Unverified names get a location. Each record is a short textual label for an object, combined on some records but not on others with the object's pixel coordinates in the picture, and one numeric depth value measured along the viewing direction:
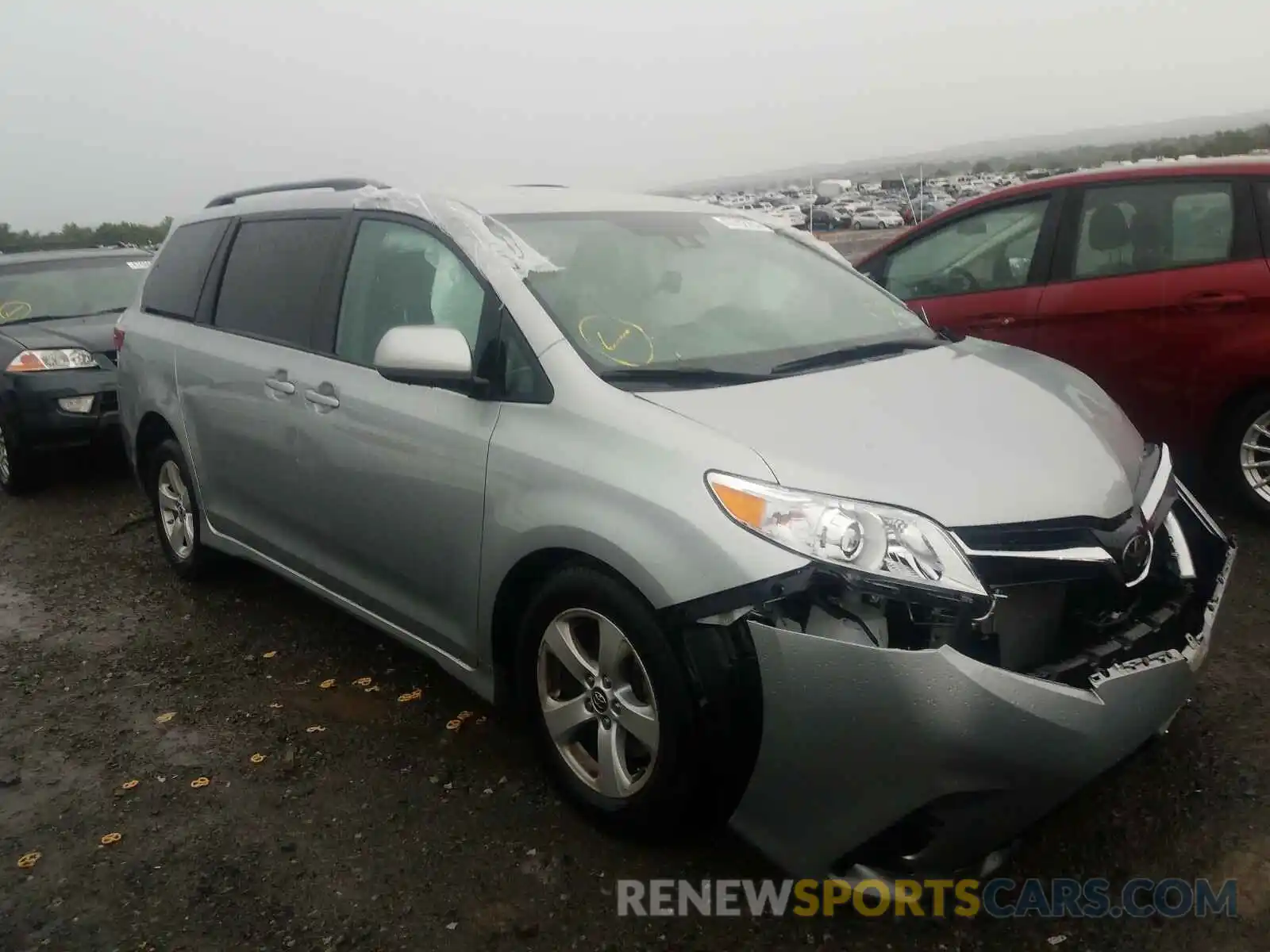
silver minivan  2.12
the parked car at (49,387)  6.58
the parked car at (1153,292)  4.44
